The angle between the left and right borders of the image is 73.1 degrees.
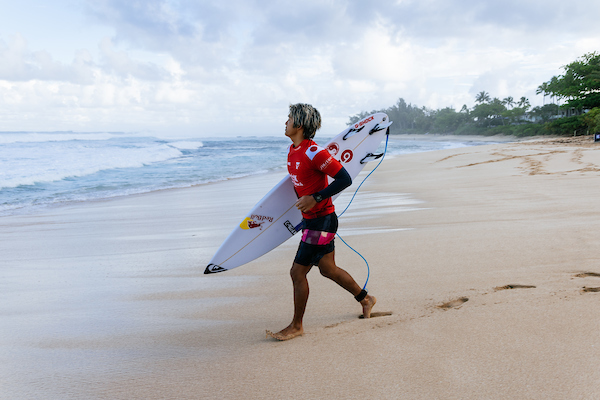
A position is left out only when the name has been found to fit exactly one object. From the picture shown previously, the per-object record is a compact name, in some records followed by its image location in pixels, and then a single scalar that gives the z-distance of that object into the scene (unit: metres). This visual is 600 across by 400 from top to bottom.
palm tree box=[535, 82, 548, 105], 61.55
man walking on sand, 2.49
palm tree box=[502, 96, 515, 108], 83.31
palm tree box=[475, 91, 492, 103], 99.75
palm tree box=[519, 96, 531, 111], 80.21
